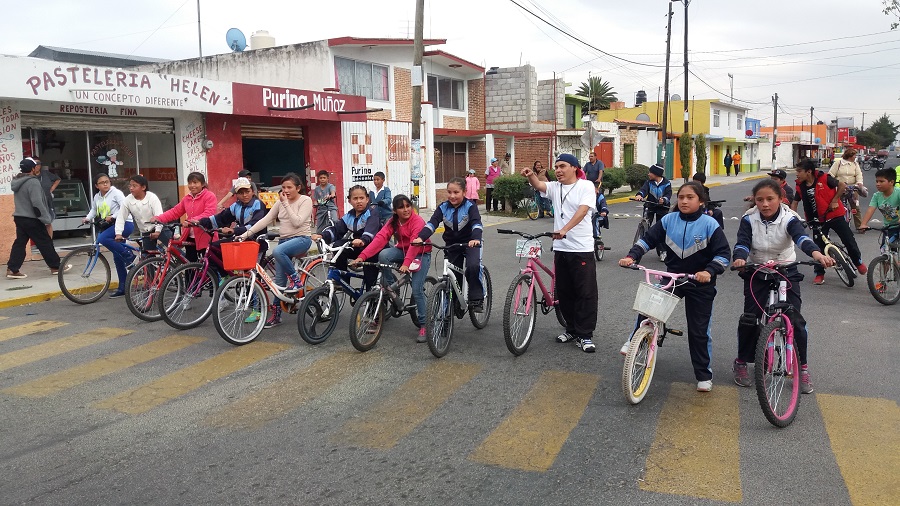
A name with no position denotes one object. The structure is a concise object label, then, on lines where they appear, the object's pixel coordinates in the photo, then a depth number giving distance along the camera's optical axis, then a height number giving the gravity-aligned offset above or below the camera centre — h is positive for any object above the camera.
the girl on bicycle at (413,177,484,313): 7.57 -0.50
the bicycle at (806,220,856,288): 10.10 -1.22
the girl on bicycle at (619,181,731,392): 5.76 -0.66
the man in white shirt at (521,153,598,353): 7.05 -0.69
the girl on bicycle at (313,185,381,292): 8.09 -0.56
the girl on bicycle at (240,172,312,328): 8.23 -0.55
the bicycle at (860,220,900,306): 9.20 -1.38
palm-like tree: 70.88 +7.97
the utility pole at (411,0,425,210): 17.81 +2.42
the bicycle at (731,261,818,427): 5.02 -1.36
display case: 15.20 -0.42
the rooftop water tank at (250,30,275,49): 25.83 +4.92
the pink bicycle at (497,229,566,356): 6.89 -1.20
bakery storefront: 13.01 +1.17
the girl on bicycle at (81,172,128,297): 10.06 -0.47
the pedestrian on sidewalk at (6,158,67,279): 11.22 -0.49
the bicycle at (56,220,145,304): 9.84 -1.24
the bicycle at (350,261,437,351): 7.13 -1.32
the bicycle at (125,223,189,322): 8.64 -1.16
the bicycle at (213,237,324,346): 7.49 -1.22
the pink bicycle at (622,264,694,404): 5.40 -1.22
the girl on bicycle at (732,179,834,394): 5.73 -0.63
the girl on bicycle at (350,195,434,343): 7.51 -0.72
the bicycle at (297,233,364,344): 7.46 -1.30
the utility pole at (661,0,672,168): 35.03 +4.15
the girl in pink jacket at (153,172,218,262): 9.26 -0.30
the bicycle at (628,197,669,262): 12.91 -0.83
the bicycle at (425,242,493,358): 6.92 -1.29
